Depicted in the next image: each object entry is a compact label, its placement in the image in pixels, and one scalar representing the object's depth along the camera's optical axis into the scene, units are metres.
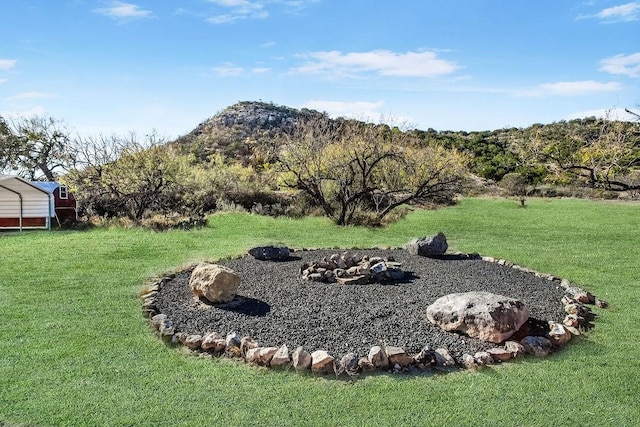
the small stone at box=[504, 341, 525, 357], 5.25
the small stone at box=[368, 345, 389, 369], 4.94
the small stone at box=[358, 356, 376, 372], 4.88
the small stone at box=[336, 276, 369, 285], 8.01
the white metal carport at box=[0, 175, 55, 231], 14.47
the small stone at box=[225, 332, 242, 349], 5.32
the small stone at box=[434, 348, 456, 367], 5.02
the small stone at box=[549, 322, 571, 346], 5.62
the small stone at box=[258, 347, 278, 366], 5.01
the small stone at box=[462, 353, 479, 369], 5.02
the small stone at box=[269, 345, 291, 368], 4.94
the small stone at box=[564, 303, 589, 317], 6.60
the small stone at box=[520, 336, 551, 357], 5.32
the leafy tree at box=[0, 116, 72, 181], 23.31
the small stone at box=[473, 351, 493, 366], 5.07
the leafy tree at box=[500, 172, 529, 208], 25.42
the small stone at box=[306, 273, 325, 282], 8.15
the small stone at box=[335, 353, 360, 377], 4.82
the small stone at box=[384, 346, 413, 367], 4.97
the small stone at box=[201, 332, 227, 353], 5.34
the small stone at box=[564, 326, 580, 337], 5.88
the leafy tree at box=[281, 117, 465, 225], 16.77
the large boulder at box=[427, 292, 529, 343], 5.62
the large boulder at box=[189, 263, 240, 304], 6.74
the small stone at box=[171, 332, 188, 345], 5.53
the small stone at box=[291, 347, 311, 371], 4.89
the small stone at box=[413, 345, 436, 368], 5.00
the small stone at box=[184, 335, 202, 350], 5.41
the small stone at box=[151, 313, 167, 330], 6.03
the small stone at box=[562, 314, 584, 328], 6.19
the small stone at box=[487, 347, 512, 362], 5.18
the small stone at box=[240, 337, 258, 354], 5.25
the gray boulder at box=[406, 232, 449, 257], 10.35
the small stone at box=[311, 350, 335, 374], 4.83
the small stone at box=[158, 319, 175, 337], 5.69
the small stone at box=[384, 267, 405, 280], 8.33
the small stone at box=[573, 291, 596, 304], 7.26
